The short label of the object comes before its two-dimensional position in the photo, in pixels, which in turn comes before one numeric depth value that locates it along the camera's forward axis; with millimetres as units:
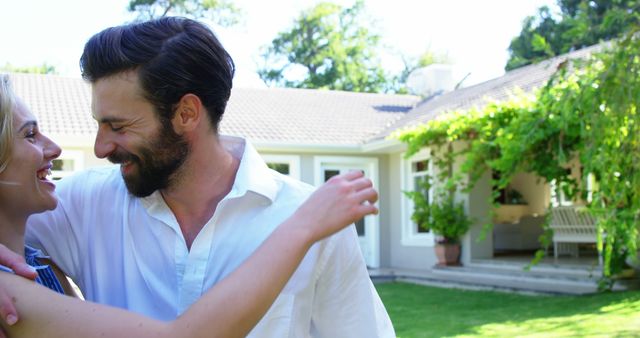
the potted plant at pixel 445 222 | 14828
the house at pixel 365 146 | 15344
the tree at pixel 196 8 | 35972
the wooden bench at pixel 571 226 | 13500
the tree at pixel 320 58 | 39094
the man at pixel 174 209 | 1930
